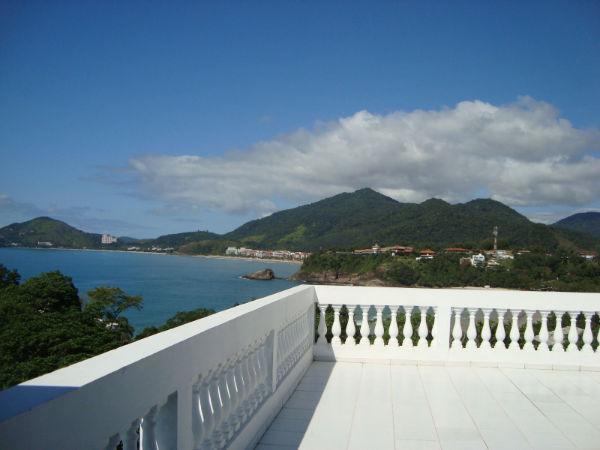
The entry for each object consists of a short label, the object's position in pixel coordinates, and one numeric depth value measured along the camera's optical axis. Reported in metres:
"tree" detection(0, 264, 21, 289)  35.75
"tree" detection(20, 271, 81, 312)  29.09
